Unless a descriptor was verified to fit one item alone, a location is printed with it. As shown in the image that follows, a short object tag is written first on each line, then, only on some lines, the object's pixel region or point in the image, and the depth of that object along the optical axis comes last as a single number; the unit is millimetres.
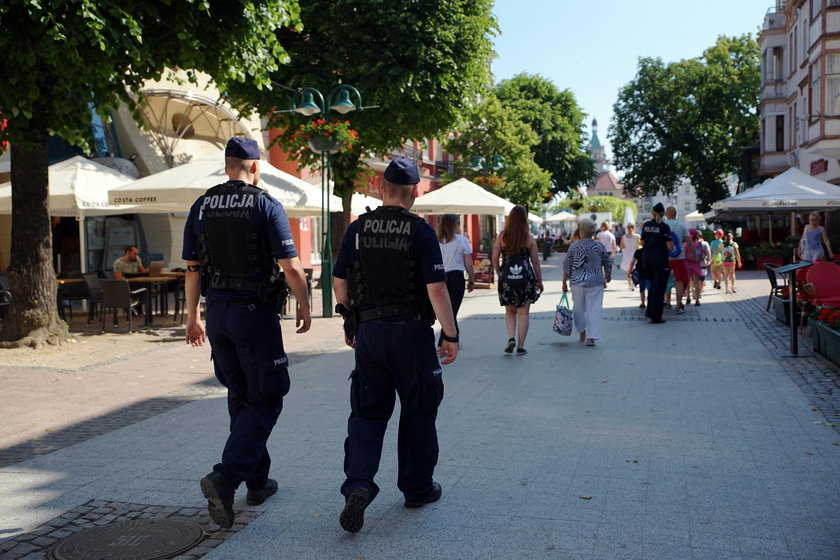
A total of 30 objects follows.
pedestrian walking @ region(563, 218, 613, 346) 11305
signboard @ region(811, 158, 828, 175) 31672
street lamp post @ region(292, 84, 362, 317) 14820
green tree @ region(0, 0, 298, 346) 9922
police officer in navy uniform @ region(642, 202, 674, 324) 14039
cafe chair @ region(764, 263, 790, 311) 14103
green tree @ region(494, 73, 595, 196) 54000
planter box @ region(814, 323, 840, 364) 9039
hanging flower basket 15484
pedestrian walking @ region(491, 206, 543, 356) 10477
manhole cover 4008
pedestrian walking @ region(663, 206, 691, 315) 15598
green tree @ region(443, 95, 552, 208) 37000
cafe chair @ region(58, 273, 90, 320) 14266
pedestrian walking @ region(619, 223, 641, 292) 21734
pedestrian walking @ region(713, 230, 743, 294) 20625
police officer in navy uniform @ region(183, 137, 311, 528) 4367
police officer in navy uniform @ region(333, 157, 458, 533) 4336
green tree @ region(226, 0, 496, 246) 20188
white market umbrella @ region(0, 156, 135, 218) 13789
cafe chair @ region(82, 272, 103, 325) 14102
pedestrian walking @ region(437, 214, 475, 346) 10469
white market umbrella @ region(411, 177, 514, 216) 20516
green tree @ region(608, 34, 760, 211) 52188
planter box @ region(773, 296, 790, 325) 12573
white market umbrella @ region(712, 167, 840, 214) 18766
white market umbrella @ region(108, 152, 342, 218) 12914
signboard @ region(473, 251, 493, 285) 23297
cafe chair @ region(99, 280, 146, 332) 13172
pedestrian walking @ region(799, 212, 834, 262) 16516
